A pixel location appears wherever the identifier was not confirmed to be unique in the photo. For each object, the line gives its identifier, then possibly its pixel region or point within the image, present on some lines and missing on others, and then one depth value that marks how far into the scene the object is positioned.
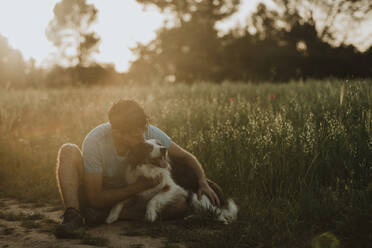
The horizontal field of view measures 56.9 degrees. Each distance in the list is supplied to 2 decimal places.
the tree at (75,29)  33.47
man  3.73
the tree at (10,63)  23.14
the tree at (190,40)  30.42
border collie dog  3.67
